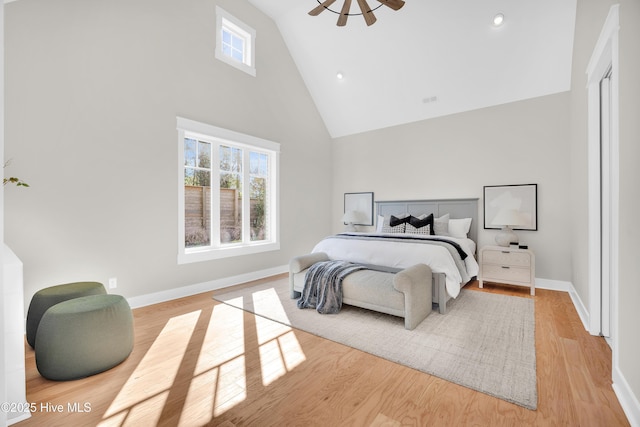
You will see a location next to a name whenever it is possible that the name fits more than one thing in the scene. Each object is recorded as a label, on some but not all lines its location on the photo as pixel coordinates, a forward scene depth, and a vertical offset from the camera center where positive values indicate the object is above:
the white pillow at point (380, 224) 5.21 -0.18
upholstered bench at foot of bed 2.65 -0.76
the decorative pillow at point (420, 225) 4.46 -0.17
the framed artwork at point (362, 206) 5.85 +0.16
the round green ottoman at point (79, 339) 1.87 -0.84
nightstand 3.82 -0.70
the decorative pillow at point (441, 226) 4.53 -0.19
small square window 4.12 +2.63
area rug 1.92 -1.07
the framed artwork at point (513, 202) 4.18 +0.18
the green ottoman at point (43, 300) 2.34 -0.72
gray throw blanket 3.08 -0.79
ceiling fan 2.88 +2.12
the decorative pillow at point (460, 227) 4.52 -0.20
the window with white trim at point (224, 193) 3.88 +0.31
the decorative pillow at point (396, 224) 4.74 -0.16
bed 3.08 -0.41
